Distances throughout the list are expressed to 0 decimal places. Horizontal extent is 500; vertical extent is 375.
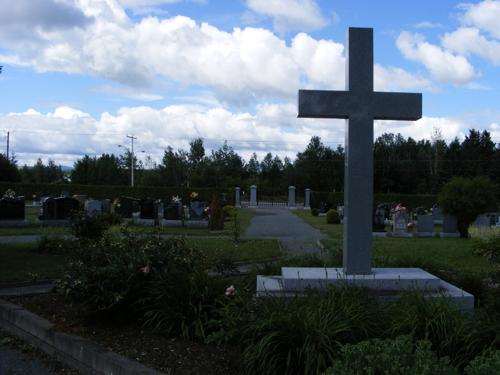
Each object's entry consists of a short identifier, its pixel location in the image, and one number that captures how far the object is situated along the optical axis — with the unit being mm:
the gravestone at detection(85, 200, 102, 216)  26647
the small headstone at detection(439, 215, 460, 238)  22828
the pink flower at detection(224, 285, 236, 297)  5328
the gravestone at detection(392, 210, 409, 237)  23670
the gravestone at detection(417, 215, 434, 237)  23469
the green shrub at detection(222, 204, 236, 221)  31081
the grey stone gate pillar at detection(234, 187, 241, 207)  55469
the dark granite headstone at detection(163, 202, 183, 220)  25219
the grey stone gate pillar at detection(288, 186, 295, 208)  59406
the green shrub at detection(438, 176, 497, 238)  21625
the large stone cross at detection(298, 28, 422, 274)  6668
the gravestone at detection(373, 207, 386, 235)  24375
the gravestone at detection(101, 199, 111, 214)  27859
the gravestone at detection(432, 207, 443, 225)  29344
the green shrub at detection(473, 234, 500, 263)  13045
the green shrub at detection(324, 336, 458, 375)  3090
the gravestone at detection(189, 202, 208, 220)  25125
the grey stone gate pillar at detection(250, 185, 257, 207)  57531
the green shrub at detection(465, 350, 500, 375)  3094
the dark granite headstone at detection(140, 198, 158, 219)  25547
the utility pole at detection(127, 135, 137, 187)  69875
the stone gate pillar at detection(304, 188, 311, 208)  57356
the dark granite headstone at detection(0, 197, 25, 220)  22641
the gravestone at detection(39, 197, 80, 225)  23578
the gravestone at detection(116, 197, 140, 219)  28447
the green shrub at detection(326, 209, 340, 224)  31828
